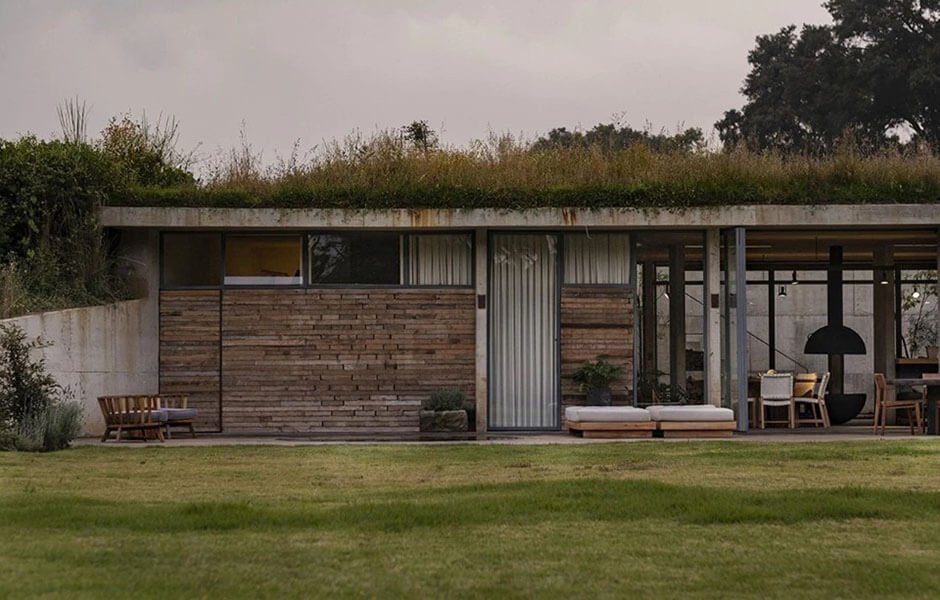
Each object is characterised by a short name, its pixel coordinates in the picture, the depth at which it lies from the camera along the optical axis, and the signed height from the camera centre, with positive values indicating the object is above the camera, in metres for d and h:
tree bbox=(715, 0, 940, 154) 45.25 +8.25
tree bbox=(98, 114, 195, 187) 22.12 +3.07
